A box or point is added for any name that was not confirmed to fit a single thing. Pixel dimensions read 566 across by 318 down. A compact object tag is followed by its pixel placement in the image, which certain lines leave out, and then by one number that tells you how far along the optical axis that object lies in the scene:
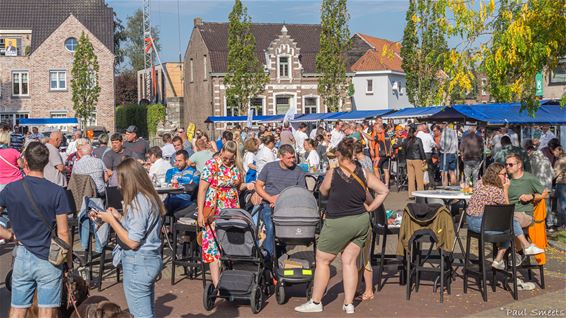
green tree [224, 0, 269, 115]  52.19
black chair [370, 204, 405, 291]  10.36
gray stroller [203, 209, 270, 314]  9.27
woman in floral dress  9.81
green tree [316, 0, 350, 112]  51.62
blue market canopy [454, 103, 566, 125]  18.20
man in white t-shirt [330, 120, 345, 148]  24.27
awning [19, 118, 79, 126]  48.78
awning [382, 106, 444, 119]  29.31
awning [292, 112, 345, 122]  36.30
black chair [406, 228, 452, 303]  9.70
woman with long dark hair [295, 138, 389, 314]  8.74
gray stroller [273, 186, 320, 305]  9.62
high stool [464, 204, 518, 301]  9.66
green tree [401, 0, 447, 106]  50.06
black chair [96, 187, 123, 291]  11.88
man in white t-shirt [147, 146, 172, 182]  13.83
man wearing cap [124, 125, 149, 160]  16.44
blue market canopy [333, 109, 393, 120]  33.25
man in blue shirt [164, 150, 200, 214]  12.23
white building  65.88
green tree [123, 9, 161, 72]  103.12
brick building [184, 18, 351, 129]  59.66
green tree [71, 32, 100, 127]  57.66
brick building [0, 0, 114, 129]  61.41
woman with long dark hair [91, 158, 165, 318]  6.48
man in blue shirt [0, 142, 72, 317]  6.64
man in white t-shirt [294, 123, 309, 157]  26.88
